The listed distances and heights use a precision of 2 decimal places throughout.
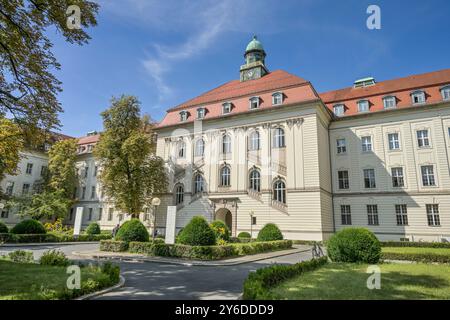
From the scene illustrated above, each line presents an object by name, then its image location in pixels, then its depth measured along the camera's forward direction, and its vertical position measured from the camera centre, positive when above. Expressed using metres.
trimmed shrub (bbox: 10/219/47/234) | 27.10 -0.75
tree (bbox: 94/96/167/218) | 34.38 +7.32
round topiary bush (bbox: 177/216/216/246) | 17.32 -0.63
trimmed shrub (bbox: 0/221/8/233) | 26.51 -0.77
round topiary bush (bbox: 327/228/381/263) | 14.23 -1.00
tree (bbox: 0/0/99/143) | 10.64 +6.30
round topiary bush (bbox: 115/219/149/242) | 20.33 -0.72
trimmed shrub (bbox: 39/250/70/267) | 11.86 -1.61
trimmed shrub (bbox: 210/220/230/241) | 21.66 -0.47
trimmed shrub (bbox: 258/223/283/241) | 23.92 -0.75
